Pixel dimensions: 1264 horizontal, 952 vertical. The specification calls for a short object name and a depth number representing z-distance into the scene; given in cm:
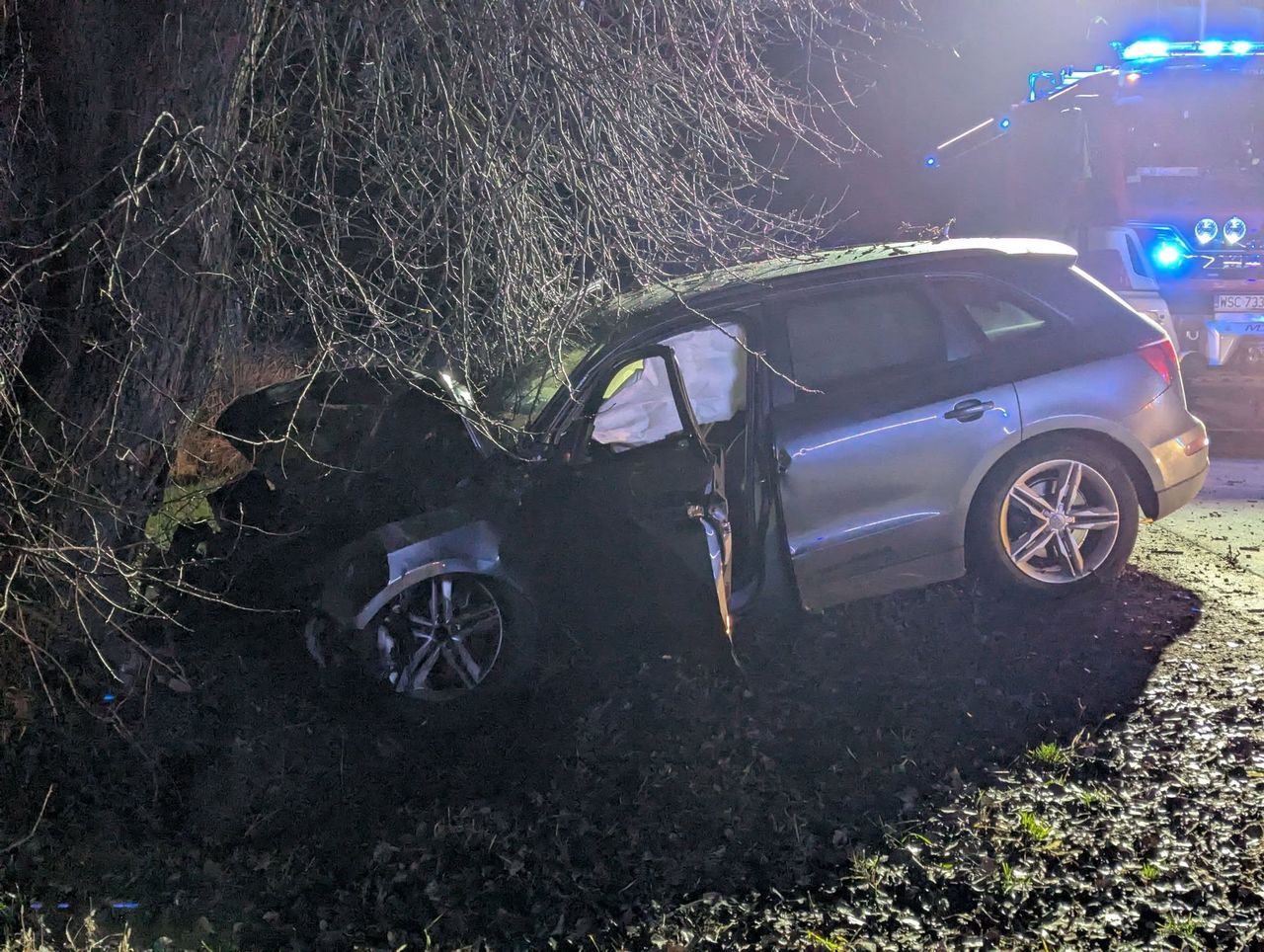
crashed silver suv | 498
